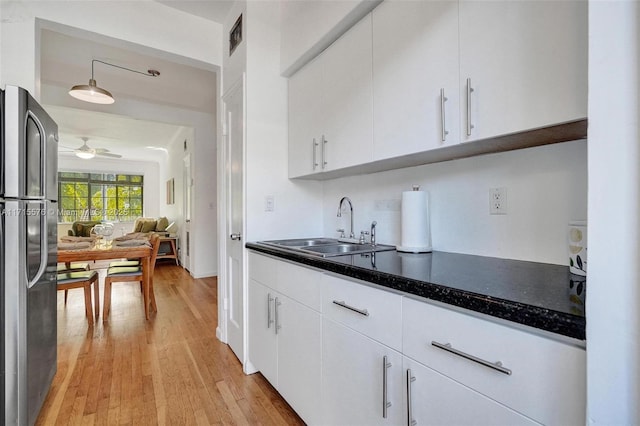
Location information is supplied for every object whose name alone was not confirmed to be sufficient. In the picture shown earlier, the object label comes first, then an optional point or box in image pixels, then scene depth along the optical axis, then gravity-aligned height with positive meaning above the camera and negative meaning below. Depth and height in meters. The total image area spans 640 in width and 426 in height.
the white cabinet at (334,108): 1.59 +0.63
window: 8.42 +0.44
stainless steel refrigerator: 1.27 -0.19
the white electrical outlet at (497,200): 1.29 +0.04
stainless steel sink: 1.72 -0.22
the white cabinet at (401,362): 0.65 -0.45
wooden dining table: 3.06 -0.45
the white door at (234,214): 2.20 -0.02
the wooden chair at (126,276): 3.17 -0.69
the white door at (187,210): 5.54 +0.01
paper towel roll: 1.53 -0.07
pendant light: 2.95 +1.19
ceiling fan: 5.90 +1.24
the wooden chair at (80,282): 2.83 -0.68
